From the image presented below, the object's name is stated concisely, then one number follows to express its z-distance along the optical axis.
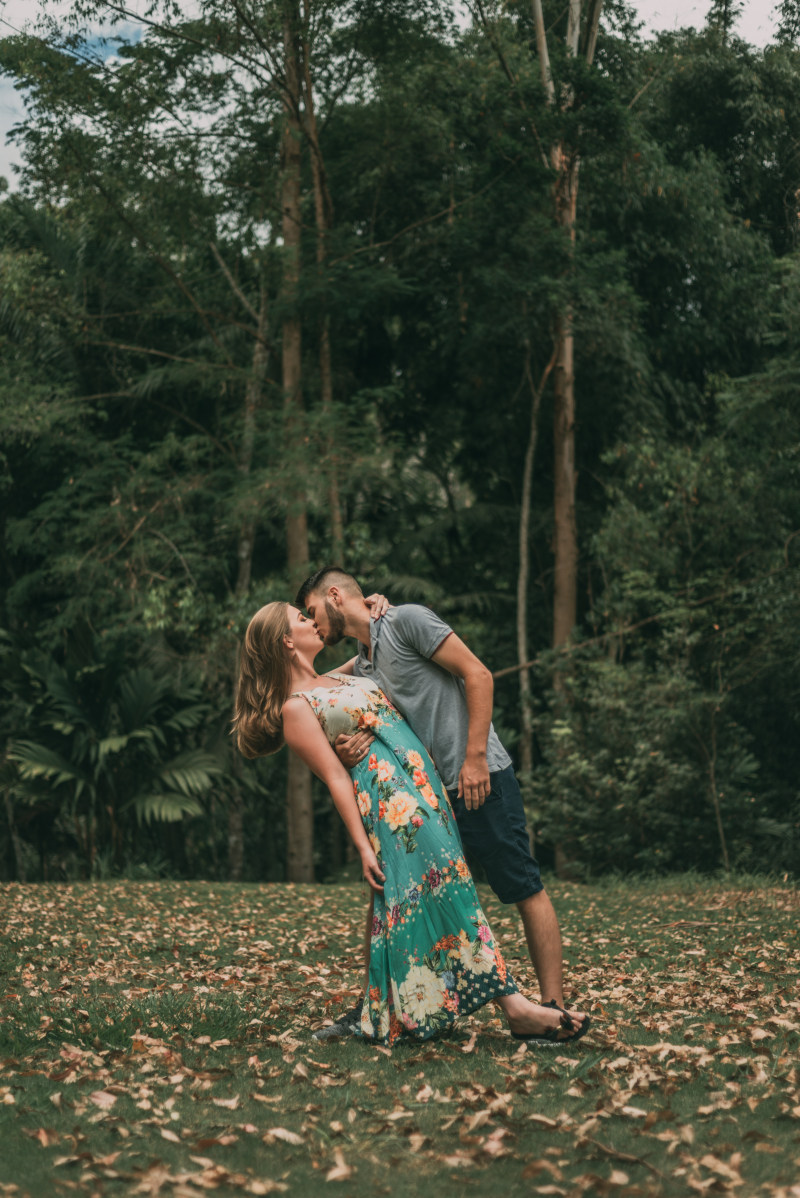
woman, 4.27
